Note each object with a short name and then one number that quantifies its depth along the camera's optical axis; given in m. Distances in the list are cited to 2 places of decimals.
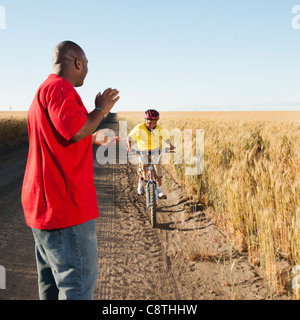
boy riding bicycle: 5.66
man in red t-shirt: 1.55
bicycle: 4.97
